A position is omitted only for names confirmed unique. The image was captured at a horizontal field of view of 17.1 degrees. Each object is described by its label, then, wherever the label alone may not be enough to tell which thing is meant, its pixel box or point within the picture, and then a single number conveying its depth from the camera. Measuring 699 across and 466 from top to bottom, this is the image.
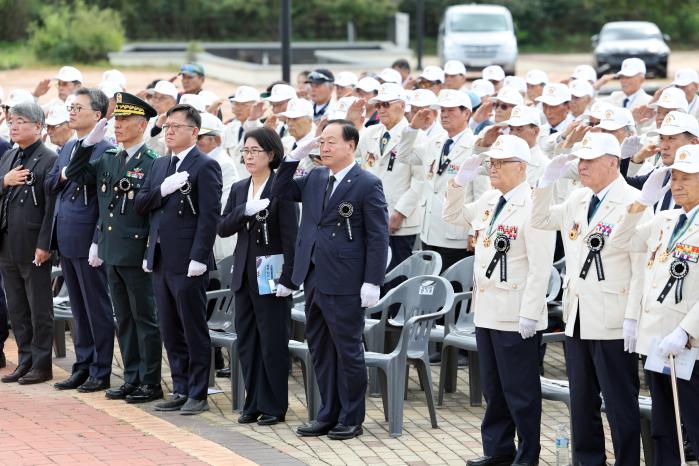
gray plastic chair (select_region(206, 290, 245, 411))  16.62
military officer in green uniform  16.86
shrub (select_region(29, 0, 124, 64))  68.66
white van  62.25
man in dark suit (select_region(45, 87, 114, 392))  17.67
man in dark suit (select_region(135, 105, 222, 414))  16.22
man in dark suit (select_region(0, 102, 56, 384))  18.33
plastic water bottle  13.40
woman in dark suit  15.60
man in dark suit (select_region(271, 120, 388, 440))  14.84
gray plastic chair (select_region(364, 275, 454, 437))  15.18
